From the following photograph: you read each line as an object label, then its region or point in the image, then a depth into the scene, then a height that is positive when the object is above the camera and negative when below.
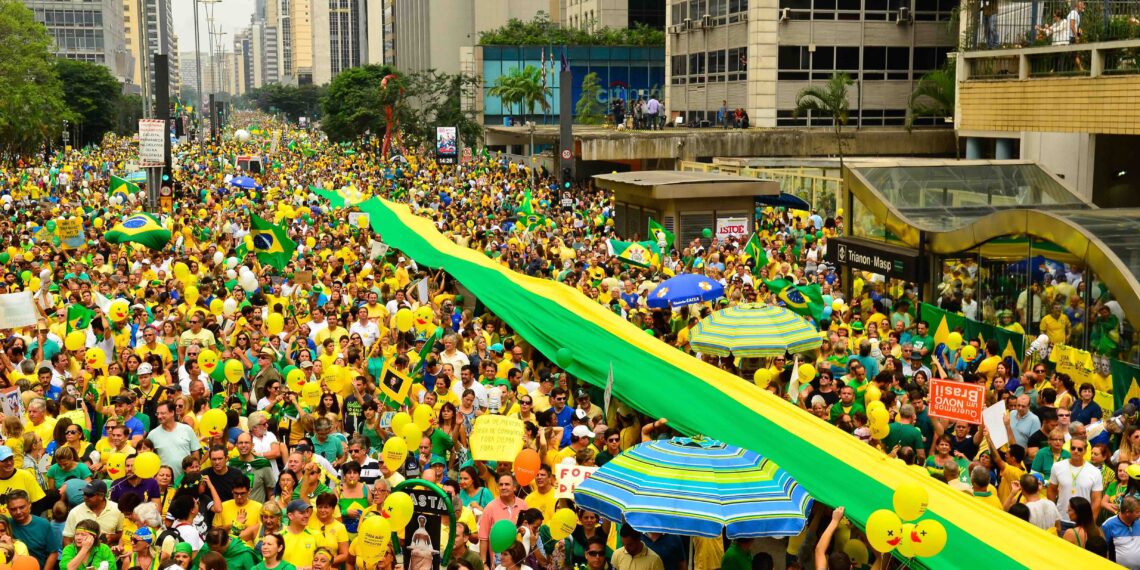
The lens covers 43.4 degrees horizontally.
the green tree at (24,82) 56.59 +1.49
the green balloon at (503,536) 9.02 -2.64
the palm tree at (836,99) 44.06 +0.42
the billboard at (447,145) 57.41 -1.22
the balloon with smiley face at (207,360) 13.41 -2.27
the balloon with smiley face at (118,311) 15.86 -2.15
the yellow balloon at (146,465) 9.82 -2.38
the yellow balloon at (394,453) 10.36 -2.44
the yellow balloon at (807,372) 12.85 -2.32
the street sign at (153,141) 32.50 -0.56
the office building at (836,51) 52.69 +2.29
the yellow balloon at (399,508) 8.92 -2.44
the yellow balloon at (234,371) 13.28 -2.36
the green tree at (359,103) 83.88 +0.75
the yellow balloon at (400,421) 11.14 -2.37
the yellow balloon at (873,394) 12.01 -2.36
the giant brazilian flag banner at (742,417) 8.20 -2.38
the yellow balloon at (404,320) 15.22 -2.17
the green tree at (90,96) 105.06 +1.51
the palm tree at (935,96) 45.50 +0.54
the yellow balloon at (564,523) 9.24 -2.63
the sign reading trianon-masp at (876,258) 18.91 -2.03
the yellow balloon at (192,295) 17.59 -2.19
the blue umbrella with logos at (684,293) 16.86 -2.11
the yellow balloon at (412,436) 10.92 -2.43
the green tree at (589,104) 75.00 +0.53
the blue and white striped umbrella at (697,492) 8.02 -2.19
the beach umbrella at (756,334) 13.80 -2.15
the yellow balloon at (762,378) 13.14 -2.42
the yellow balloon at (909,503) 7.96 -2.16
